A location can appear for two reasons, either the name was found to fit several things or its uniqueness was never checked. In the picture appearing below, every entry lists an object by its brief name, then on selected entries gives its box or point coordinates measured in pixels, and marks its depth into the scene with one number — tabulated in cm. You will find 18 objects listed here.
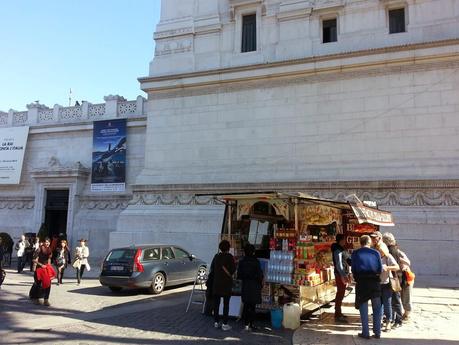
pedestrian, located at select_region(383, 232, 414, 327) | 923
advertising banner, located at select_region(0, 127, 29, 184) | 2705
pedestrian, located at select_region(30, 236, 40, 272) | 2046
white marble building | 1783
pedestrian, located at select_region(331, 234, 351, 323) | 977
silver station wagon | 1402
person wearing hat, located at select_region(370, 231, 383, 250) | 893
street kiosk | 972
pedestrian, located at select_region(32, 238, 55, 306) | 1217
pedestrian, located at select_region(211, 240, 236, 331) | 916
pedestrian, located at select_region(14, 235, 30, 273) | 2062
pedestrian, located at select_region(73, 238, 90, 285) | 1656
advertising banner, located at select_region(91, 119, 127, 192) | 2467
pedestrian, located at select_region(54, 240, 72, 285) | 1623
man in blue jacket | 817
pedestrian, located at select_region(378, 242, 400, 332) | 863
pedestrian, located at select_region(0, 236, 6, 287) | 1272
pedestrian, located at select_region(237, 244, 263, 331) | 895
